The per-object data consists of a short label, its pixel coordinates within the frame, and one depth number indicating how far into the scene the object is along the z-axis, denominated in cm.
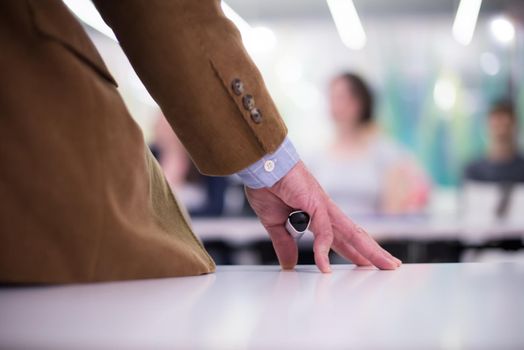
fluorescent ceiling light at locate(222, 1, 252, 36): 660
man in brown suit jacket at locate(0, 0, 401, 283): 69
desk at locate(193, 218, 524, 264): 402
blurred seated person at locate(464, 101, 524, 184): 635
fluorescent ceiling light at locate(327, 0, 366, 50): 676
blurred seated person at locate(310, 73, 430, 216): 455
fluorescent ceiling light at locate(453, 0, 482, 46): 684
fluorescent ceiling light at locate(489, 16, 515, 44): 717
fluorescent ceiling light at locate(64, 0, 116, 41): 475
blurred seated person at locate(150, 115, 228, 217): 489
